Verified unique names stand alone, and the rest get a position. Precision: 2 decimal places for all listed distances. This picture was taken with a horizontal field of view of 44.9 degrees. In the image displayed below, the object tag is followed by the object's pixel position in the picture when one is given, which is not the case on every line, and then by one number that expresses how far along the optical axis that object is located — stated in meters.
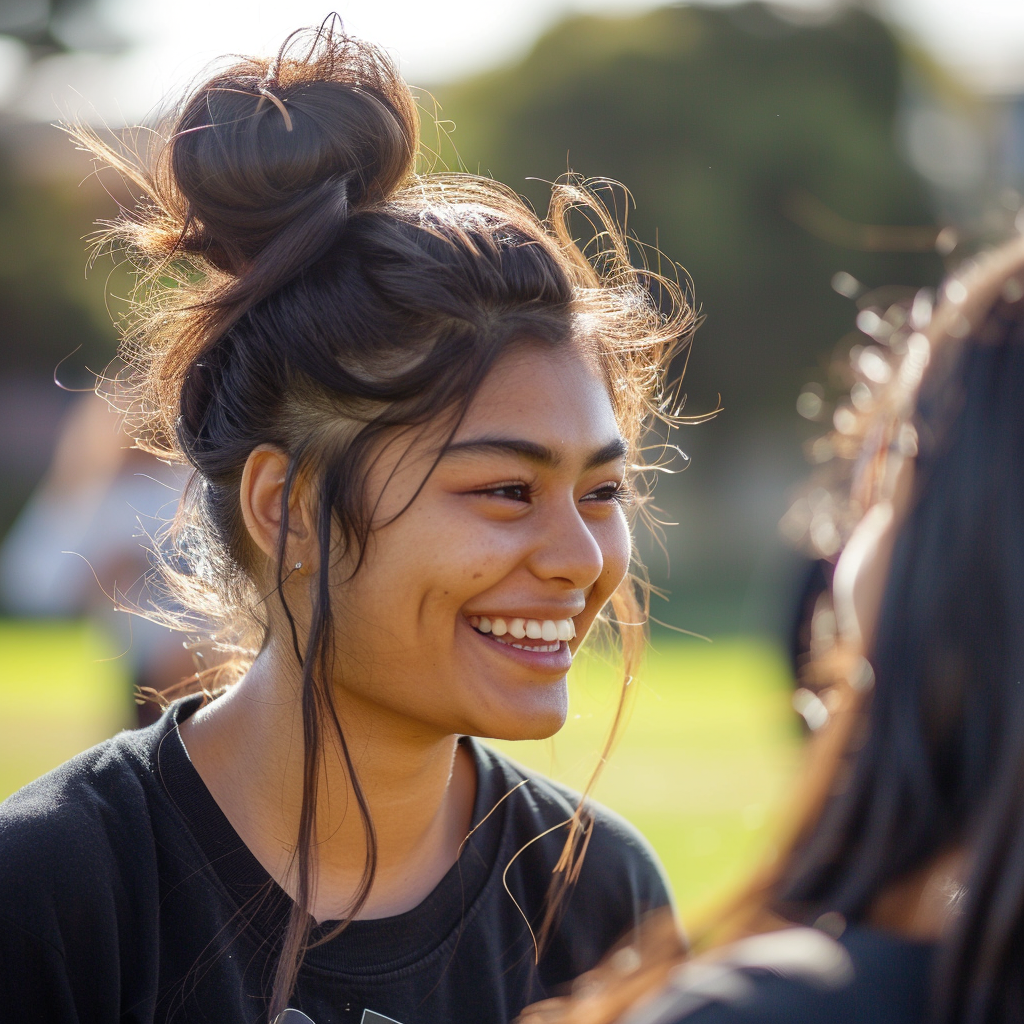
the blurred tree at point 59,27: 34.78
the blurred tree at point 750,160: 31.94
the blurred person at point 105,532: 6.14
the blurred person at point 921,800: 1.30
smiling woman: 2.17
